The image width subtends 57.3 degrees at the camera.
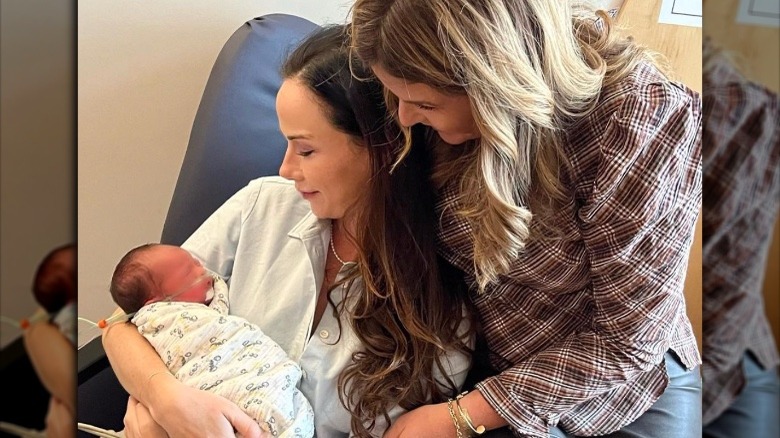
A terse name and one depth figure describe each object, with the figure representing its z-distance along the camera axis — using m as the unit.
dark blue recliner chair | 0.66
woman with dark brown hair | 0.64
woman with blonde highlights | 0.58
